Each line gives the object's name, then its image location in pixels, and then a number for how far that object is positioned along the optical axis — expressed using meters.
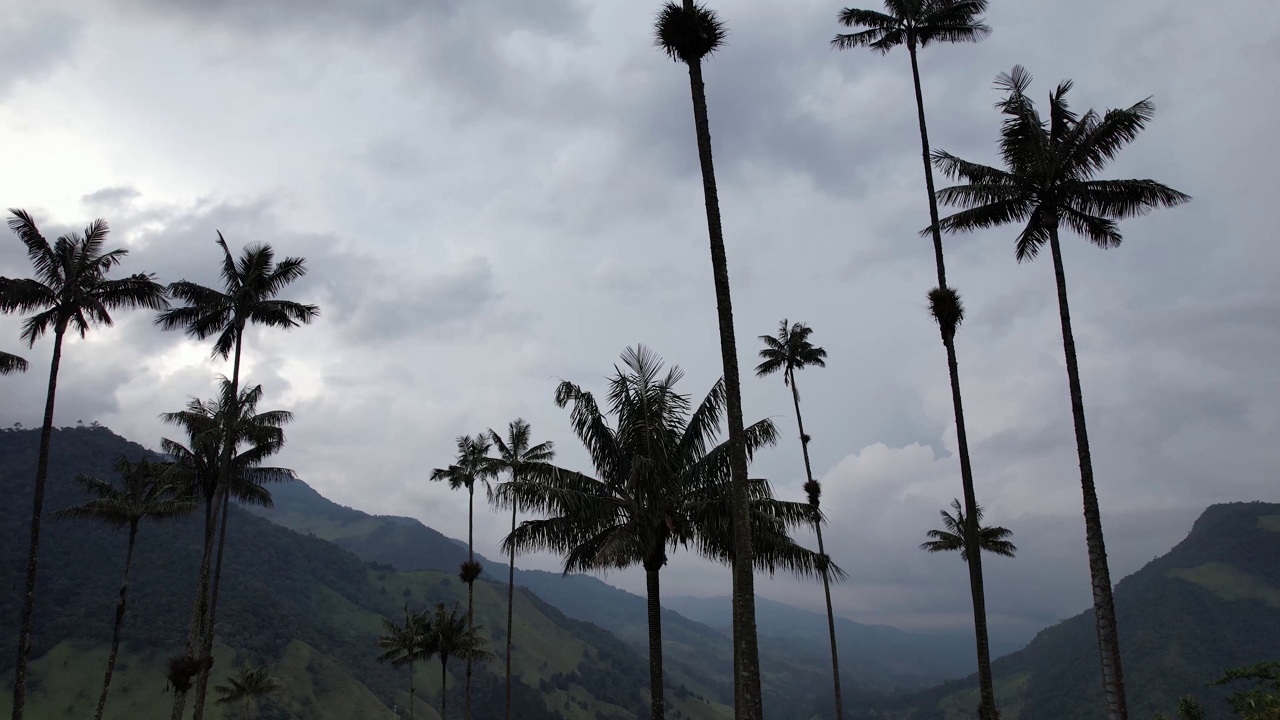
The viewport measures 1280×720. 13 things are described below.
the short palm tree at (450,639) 47.50
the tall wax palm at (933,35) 23.44
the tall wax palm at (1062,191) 20.83
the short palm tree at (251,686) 57.78
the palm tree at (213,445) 32.09
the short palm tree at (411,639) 49.00
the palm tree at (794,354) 42.69
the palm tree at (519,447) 49.31
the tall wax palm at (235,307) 32.09
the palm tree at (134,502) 39.03
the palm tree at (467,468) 51.72
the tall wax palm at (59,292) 26.50
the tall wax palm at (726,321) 15.20
